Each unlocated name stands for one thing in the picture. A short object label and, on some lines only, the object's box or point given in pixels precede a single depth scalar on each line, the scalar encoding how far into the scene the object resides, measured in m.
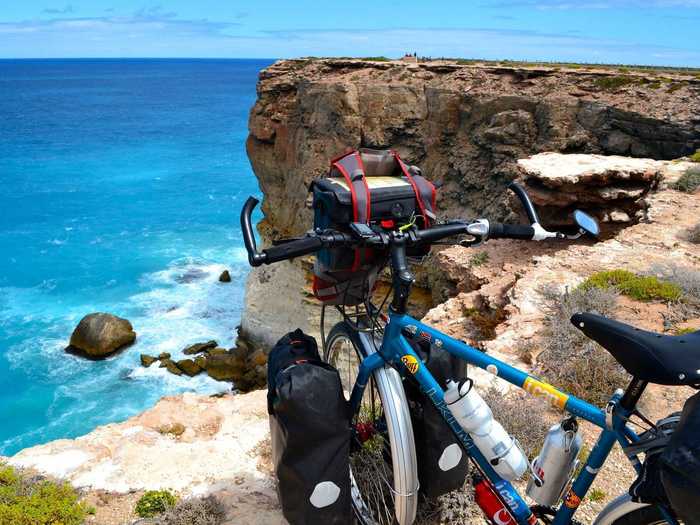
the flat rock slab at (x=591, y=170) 10.74
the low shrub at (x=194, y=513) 3.98
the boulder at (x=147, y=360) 23.20
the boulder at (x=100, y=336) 24.03
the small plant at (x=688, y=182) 10.46
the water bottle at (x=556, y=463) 2.71
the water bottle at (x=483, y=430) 2.71
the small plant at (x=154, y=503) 4.20
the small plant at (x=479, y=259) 10.52
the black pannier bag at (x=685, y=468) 1.78
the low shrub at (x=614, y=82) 21.00
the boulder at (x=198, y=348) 24.66
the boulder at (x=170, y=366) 22.71
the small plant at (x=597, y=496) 4.00
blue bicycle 2.24
